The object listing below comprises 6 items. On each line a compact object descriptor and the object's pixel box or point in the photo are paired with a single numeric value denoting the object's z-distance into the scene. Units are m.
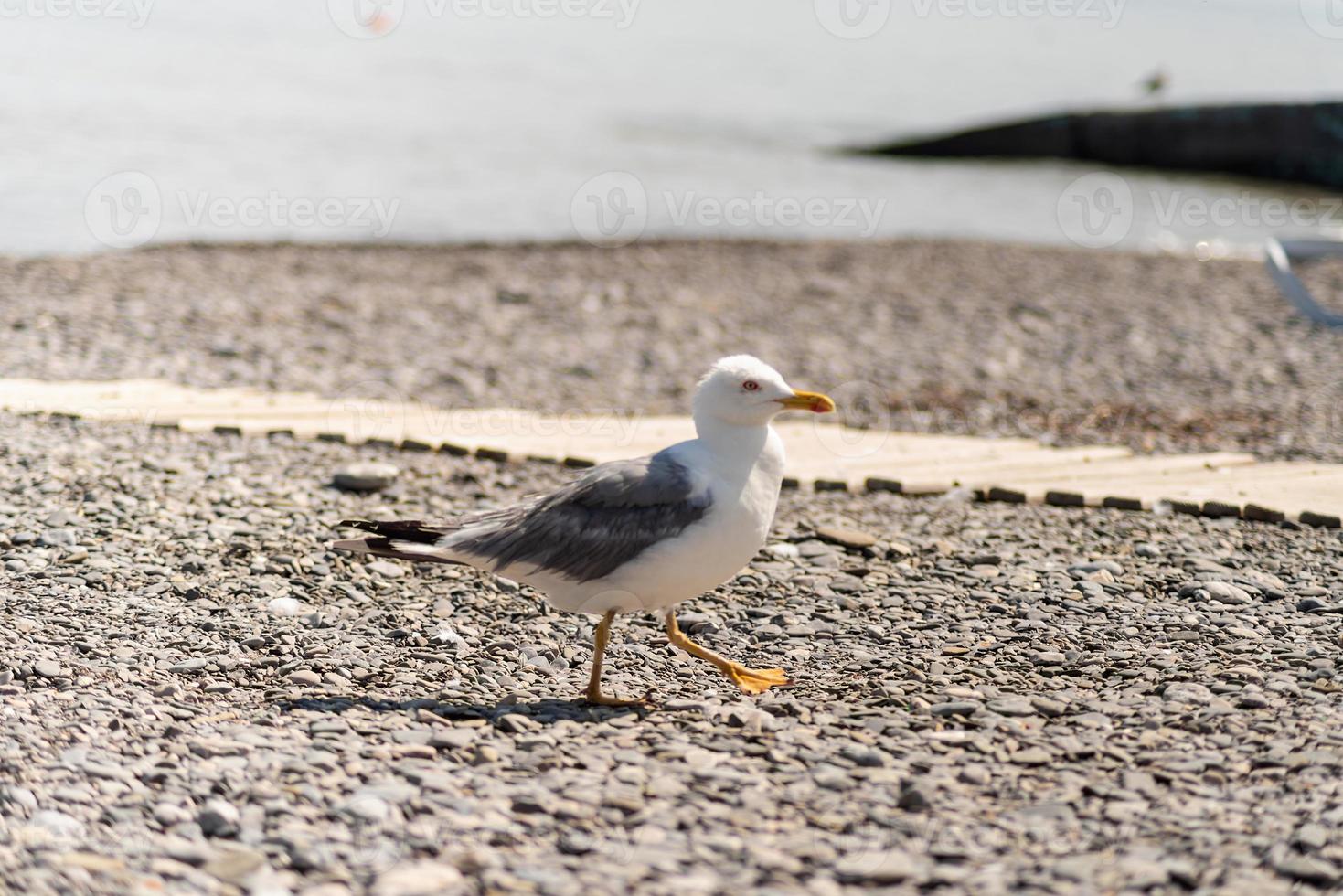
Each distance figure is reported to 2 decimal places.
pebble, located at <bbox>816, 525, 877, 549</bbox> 15.55
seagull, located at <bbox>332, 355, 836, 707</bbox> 11.05
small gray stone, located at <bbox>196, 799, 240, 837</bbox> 8.84
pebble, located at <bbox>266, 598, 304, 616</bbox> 13.30
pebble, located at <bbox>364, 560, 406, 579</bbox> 14.57
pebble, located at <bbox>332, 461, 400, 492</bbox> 17.22
